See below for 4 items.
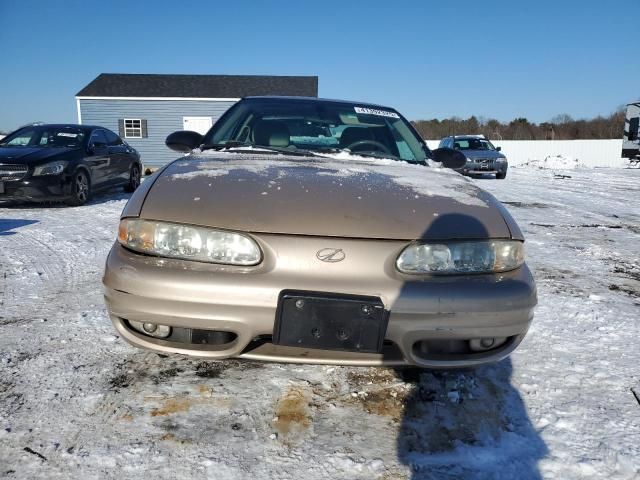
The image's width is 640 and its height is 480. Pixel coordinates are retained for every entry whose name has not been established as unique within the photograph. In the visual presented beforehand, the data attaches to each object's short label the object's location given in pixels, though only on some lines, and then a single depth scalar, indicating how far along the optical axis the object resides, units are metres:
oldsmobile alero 1.65
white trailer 21.83
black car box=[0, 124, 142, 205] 6.86
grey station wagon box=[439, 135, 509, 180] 15.39
